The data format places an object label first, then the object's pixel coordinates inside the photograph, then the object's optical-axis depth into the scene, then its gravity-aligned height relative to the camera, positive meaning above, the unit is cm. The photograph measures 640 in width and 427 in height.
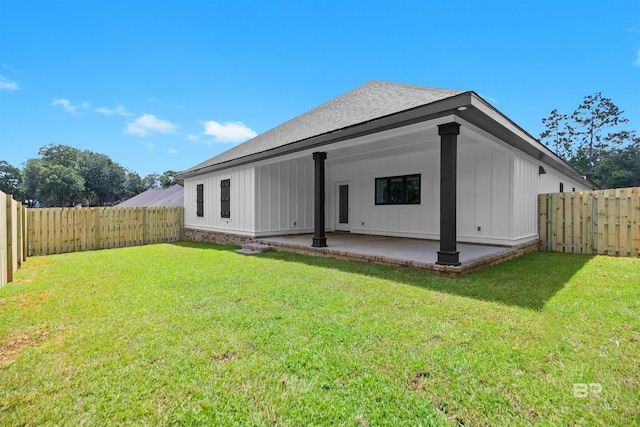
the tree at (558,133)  3403 +958
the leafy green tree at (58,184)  3438 +343
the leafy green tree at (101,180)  4166 +483
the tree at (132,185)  4638 +450
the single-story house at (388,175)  510 +114
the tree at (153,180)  6085 +706
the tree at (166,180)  5755 +660
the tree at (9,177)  4459 +541
